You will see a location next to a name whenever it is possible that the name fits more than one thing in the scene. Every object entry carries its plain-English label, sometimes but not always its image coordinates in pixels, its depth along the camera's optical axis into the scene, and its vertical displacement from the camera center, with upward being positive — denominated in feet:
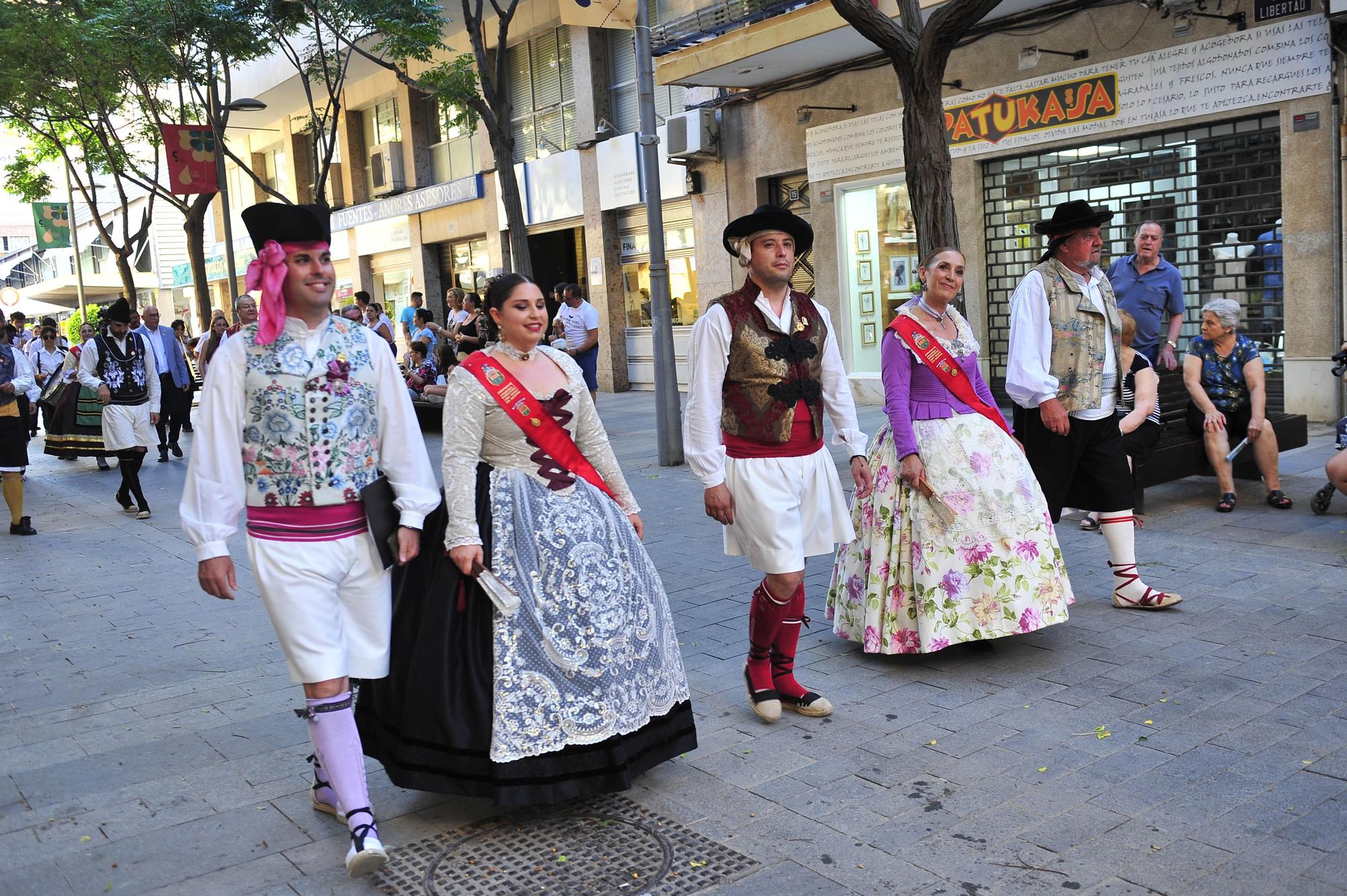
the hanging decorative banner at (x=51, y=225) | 103.76 +11.61
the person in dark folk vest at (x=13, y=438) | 32.21 -2.26
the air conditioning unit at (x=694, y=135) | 56.65 +8.67
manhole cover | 11.00 -5.25
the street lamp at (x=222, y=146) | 65.51 +10.95
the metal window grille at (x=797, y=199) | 55.62 +5.23
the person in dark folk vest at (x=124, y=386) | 36.65 -1.15
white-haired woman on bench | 25.73 -2.61
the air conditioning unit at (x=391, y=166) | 86.99 +12.46
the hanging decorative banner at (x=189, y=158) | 61.52 +9.89
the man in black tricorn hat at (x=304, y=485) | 11.15 -1.39
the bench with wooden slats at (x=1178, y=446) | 25.38 -3.73
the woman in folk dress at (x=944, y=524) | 16.43 -3.23
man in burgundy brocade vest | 14.53 -1.50
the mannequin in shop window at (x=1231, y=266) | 38.17 +0.41
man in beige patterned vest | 18.78 -1.41
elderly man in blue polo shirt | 29.22 -0.24
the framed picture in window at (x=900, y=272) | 51.34 +1.23
